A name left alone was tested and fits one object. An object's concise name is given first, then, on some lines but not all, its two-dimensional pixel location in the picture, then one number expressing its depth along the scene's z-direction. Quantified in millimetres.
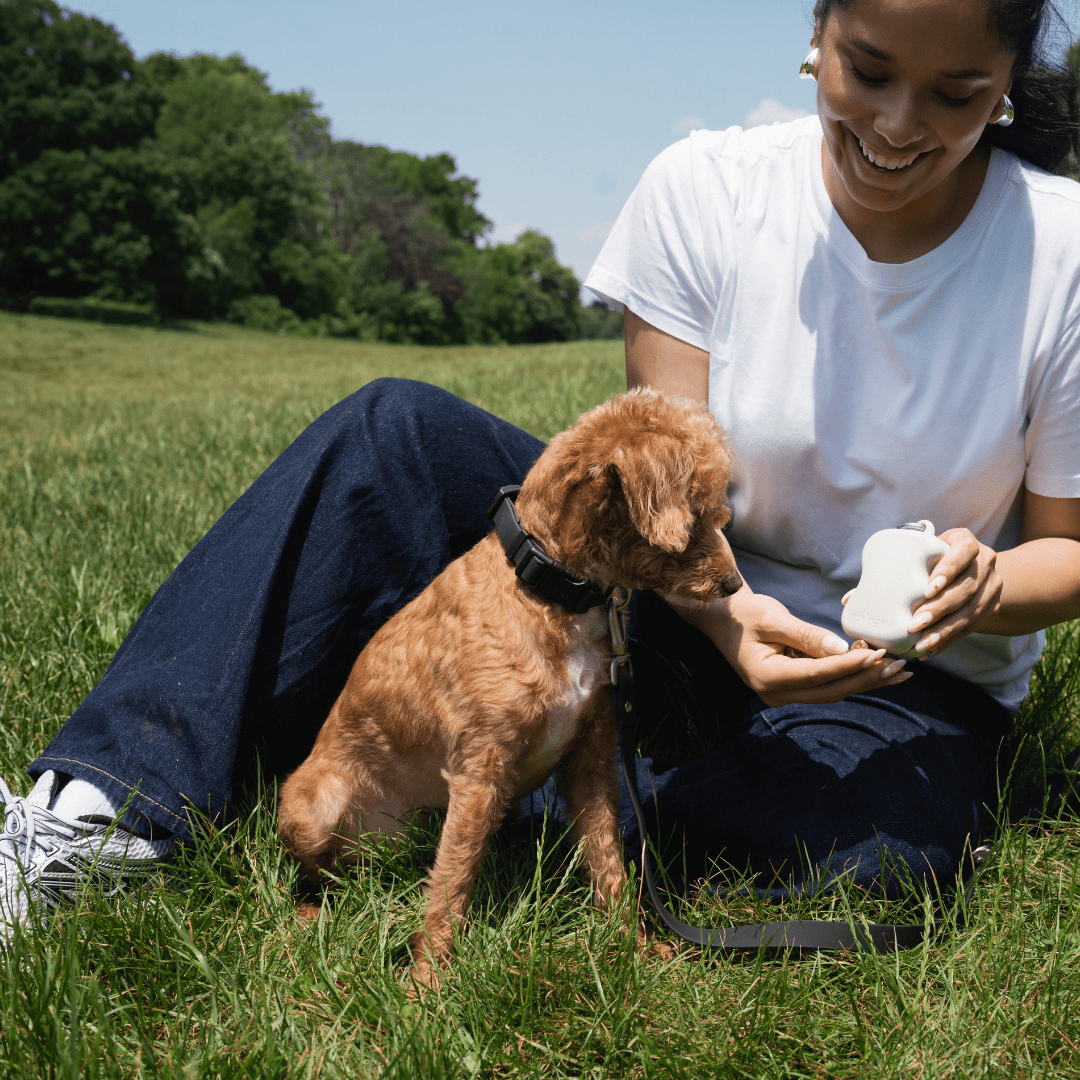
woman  2074
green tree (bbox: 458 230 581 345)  64188
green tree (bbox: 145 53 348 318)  48188
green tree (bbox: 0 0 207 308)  34156
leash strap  1928
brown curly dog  1935
